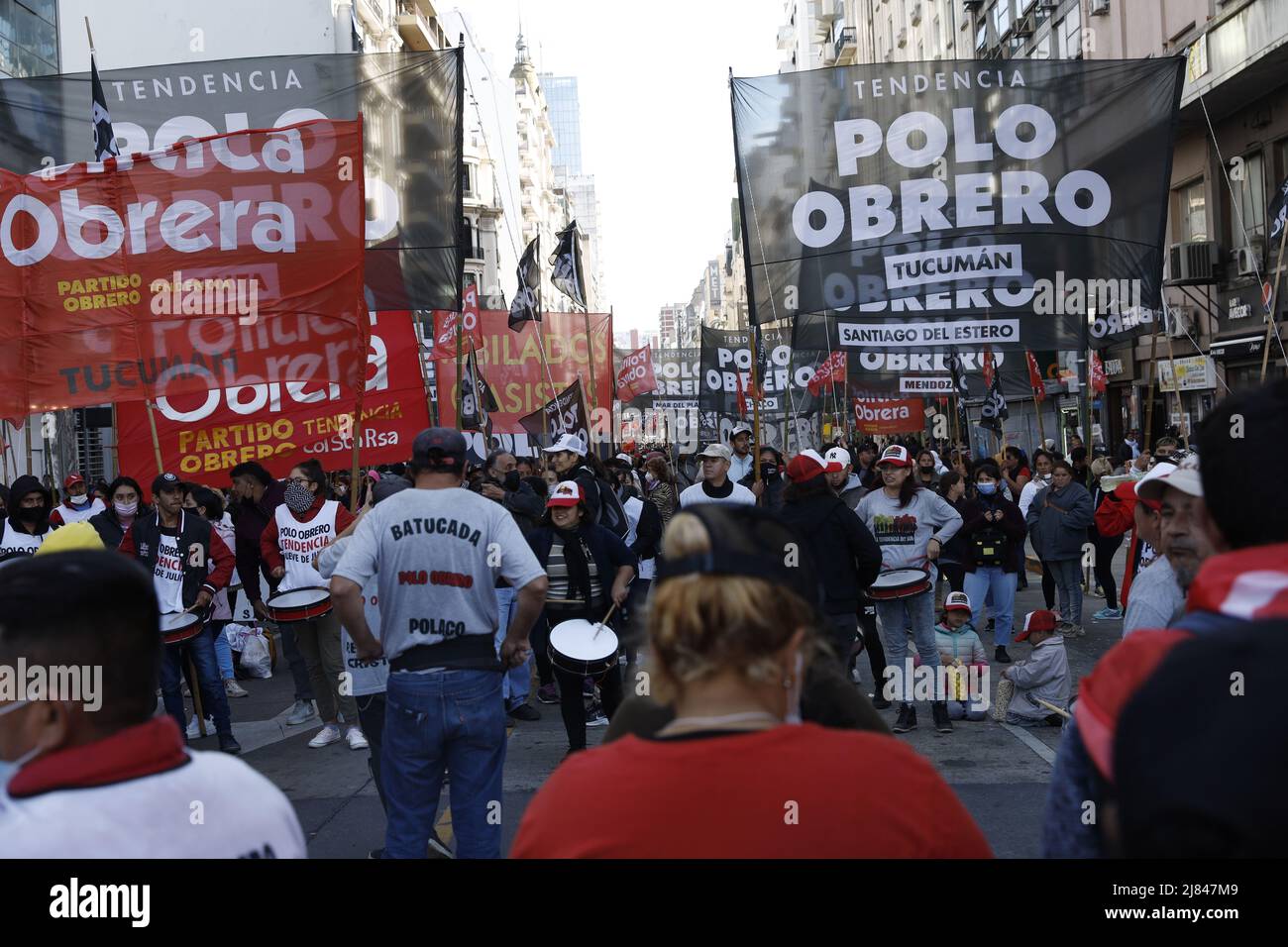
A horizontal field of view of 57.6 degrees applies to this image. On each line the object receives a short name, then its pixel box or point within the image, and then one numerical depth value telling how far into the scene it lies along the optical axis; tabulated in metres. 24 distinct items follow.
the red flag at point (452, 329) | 19.06
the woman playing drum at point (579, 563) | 7.34
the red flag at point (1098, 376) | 21.80
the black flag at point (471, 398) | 15.21
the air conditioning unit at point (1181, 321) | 24.61
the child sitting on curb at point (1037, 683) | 8.15
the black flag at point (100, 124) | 9.17
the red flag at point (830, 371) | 25.69
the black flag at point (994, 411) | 19.13
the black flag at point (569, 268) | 19.08
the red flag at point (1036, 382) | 18.52
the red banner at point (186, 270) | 7.90
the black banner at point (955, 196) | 8.77
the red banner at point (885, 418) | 20.42
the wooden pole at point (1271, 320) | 8.98
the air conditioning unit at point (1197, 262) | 23.56
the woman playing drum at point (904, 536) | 8.34
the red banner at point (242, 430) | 8.18
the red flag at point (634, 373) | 31.77
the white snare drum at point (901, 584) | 8.38
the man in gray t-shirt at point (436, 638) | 4.34
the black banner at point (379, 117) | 9.82
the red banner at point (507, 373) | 22.34
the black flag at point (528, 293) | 16.84
